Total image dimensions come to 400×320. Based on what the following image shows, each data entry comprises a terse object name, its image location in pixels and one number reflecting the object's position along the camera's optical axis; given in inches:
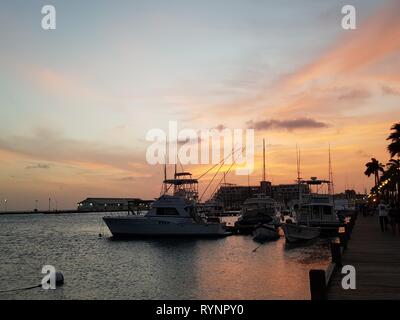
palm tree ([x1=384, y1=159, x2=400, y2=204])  2750.5
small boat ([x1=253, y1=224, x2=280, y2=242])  2121.1
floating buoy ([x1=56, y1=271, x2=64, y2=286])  1095.5
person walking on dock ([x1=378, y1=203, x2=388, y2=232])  1449.8
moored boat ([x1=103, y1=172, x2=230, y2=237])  2242.9
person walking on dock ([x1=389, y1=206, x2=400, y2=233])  1456.2
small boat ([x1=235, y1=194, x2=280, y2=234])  2463.1
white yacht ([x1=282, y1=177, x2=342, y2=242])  1892.2
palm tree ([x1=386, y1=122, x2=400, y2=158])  1905.8
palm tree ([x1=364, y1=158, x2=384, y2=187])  4675.2
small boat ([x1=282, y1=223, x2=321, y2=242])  1785.2
